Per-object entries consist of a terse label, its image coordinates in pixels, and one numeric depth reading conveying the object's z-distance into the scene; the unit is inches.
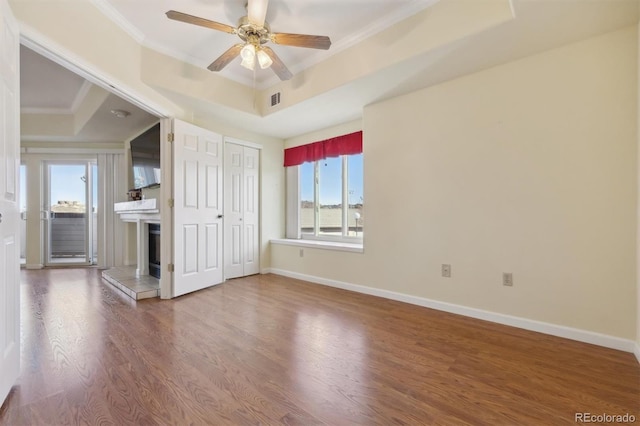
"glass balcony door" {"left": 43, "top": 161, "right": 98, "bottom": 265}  217.2
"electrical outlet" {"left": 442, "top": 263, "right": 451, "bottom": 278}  113.6
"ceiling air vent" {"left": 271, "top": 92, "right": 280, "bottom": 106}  141.9
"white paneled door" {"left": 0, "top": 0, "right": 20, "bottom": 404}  58.1
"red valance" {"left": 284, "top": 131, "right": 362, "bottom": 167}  155.5
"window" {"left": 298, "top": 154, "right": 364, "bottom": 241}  164.7
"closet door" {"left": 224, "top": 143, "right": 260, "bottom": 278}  168.1
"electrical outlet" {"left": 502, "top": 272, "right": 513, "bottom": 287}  99.5
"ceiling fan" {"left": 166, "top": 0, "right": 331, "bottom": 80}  81.7
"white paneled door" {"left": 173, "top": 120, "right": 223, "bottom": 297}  132.6
